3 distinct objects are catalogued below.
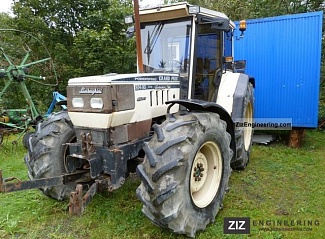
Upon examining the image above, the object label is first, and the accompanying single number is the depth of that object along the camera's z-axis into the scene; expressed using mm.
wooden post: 5738
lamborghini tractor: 2381
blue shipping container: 5527
